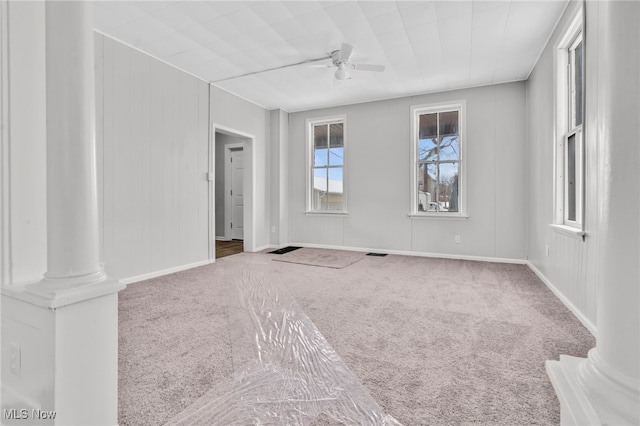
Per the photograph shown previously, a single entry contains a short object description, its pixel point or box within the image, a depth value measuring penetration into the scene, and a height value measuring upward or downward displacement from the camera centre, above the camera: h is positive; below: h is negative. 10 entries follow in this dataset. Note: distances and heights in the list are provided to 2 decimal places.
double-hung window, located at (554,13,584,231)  2.86 +0.76
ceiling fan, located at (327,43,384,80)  3.61 +1.69
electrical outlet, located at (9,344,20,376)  1.25 -0.57
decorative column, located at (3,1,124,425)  1.13 -0.25
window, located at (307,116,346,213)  5.98 +0.84
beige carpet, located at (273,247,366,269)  4.72 -0.74
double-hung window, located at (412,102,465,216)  5.09 +0.80
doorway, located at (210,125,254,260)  7.39 +0.48
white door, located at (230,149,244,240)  7.40 +0.38
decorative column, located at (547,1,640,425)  0.66 -0.09
